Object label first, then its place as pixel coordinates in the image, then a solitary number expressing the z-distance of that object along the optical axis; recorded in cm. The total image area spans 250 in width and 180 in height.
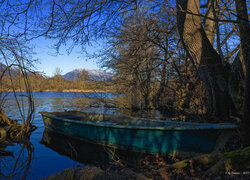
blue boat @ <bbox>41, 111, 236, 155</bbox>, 463
